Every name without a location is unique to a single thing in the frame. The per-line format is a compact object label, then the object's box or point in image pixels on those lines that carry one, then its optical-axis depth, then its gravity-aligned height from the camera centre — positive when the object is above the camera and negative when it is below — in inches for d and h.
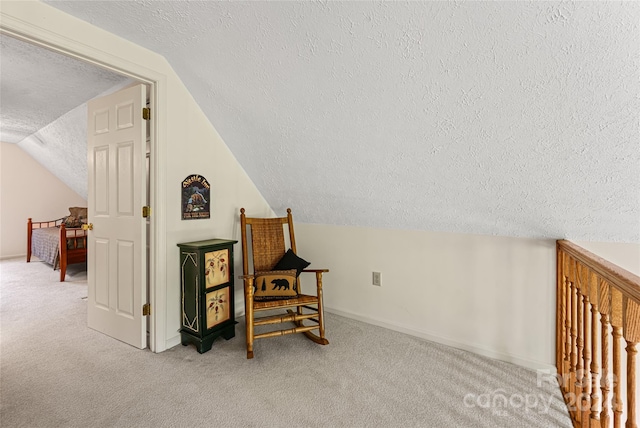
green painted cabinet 90.2 -24.1
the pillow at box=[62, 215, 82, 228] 218.5 -6.0
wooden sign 97.6 +5.4
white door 92.0 -0.7
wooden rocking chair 90.7 -20.2
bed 171.8 -18.6
